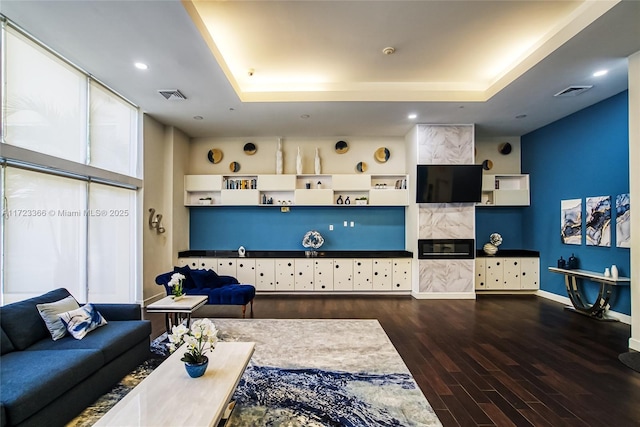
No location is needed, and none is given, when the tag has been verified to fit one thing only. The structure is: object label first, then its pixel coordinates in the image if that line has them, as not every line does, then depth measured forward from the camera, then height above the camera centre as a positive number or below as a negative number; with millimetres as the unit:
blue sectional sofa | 1835 -1072
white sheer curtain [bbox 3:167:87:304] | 3072 -210
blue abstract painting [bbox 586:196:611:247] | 4664 -46
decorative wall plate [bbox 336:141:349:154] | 6598 +1561
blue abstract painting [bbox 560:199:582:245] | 5188 -55
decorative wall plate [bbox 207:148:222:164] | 6676 +1358
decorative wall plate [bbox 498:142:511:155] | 6641 +1553
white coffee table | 1588 -1078
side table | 3506 -1070
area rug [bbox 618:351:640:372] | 3037 -1494
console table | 4344 -1138
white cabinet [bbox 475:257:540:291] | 6137 -1093
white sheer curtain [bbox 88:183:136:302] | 4270 -414
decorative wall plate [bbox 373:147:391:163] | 6582 +1394
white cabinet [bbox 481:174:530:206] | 6340 +528
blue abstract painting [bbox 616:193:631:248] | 4332 -27
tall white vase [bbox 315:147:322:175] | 6461 +1105
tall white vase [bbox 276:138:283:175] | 6438 +1186
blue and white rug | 2184 -1472
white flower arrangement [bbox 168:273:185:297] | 3764 -845
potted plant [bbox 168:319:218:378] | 1985 -850
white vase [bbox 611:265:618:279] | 4336 -784
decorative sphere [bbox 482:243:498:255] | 6242 -652
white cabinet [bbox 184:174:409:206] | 6305 +581
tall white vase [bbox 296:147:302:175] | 6398 +1115
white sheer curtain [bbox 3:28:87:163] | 3010 +1299
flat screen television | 5719 +665
